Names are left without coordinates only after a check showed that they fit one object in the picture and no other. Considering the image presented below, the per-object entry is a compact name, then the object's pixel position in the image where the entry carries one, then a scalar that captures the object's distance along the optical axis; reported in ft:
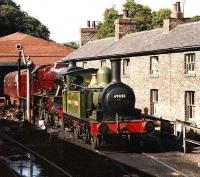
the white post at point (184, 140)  50.78
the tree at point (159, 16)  198.18
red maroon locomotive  72.64
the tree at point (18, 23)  227.20
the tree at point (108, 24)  184.03
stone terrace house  68.08
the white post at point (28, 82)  71.66
